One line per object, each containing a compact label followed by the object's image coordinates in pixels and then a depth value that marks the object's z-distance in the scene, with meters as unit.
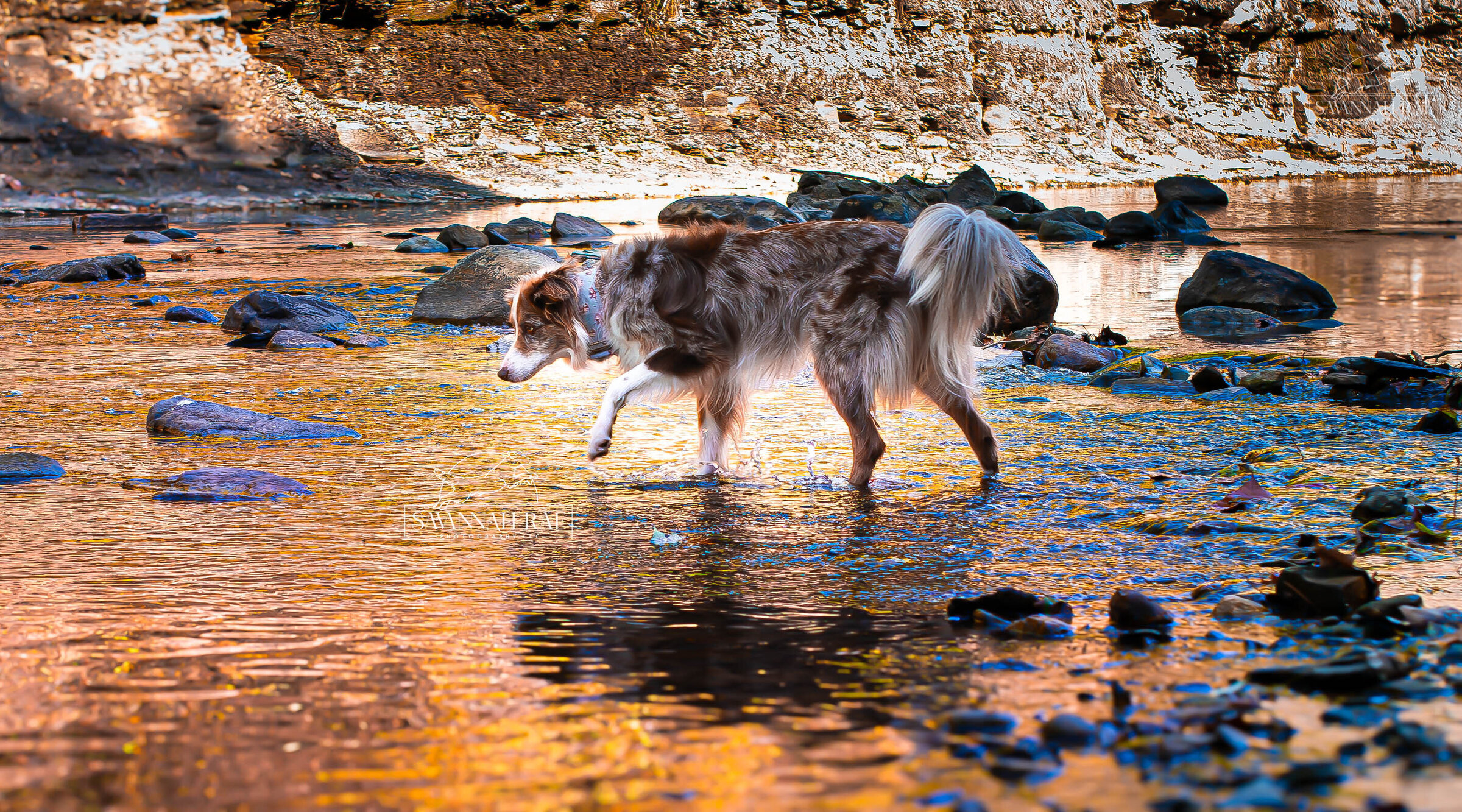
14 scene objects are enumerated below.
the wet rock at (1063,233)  24.11
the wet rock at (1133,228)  22.98
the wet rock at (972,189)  32.59
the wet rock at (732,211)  25.59
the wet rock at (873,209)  27.45
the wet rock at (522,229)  24.14
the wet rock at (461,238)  21.14
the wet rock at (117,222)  27.00
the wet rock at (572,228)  24.28
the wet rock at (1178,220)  24.44
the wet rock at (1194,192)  37.09
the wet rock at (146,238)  22.77
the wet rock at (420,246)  20.75
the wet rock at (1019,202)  31.55
